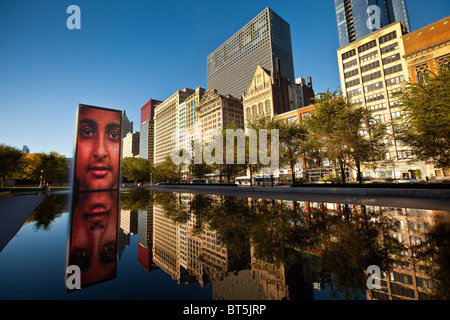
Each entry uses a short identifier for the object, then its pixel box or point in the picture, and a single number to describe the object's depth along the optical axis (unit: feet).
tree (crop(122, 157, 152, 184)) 257.67
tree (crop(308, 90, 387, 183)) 63.52
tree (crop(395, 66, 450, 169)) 47.37
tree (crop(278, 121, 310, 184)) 82.68
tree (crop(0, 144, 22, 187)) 120.57
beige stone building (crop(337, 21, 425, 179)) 152.97
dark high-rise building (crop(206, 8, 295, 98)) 393.91
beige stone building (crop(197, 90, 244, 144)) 306.76
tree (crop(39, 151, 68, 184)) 161.38
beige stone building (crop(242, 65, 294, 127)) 251.60
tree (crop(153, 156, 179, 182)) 181.27
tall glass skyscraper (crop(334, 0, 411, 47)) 347.77
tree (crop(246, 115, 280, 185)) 86.53
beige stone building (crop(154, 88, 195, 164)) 424.87
